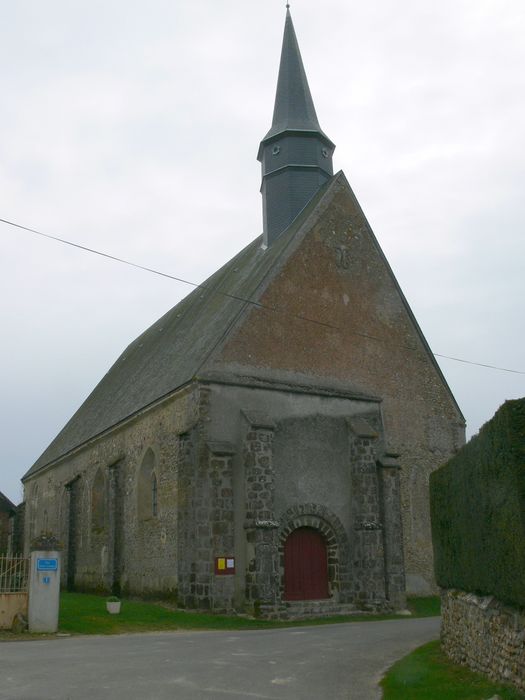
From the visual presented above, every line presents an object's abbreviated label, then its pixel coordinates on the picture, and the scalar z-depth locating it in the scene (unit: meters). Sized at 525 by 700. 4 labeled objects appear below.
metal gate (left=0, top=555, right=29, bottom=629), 15.65
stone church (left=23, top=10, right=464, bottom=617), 19.52
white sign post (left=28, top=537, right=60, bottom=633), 15.65
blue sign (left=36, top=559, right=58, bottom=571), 15.94
